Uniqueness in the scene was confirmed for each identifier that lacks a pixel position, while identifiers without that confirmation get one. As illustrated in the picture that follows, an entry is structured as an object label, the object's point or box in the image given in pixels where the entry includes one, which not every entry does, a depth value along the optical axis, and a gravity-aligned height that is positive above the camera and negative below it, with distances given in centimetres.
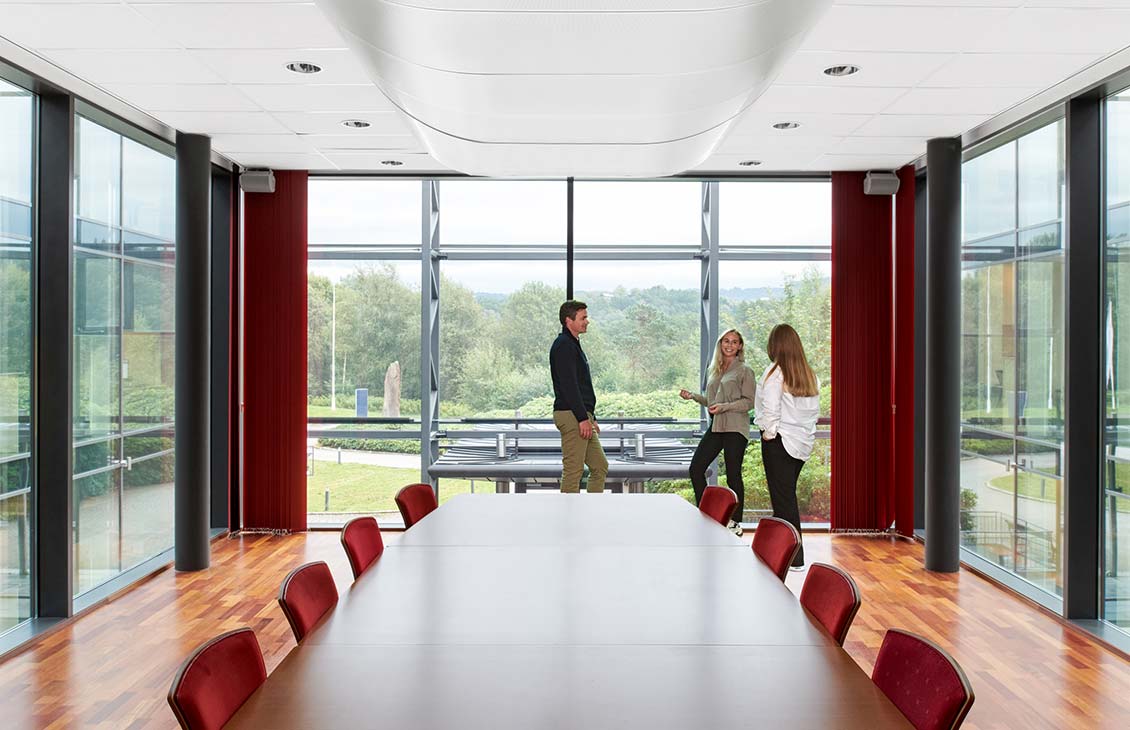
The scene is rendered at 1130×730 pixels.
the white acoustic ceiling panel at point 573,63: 221 +86
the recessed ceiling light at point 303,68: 467 +151
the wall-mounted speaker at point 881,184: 735 +144
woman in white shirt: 614 -34
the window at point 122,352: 550 +8
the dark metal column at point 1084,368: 514 -2
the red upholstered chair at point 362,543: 329 -67
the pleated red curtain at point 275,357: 757 +6
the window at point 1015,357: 557 +5
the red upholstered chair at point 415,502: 452 -70
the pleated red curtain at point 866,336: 764 +23
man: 668 -34
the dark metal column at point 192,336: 623 +19
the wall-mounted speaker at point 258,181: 728 +145
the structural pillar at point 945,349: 631 +11
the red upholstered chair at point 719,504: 434 -68
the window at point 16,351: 472 +7
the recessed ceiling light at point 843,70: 465 +150
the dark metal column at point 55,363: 500 +1
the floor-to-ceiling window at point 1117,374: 489 -5
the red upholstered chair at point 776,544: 325 -67
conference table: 186 -70
